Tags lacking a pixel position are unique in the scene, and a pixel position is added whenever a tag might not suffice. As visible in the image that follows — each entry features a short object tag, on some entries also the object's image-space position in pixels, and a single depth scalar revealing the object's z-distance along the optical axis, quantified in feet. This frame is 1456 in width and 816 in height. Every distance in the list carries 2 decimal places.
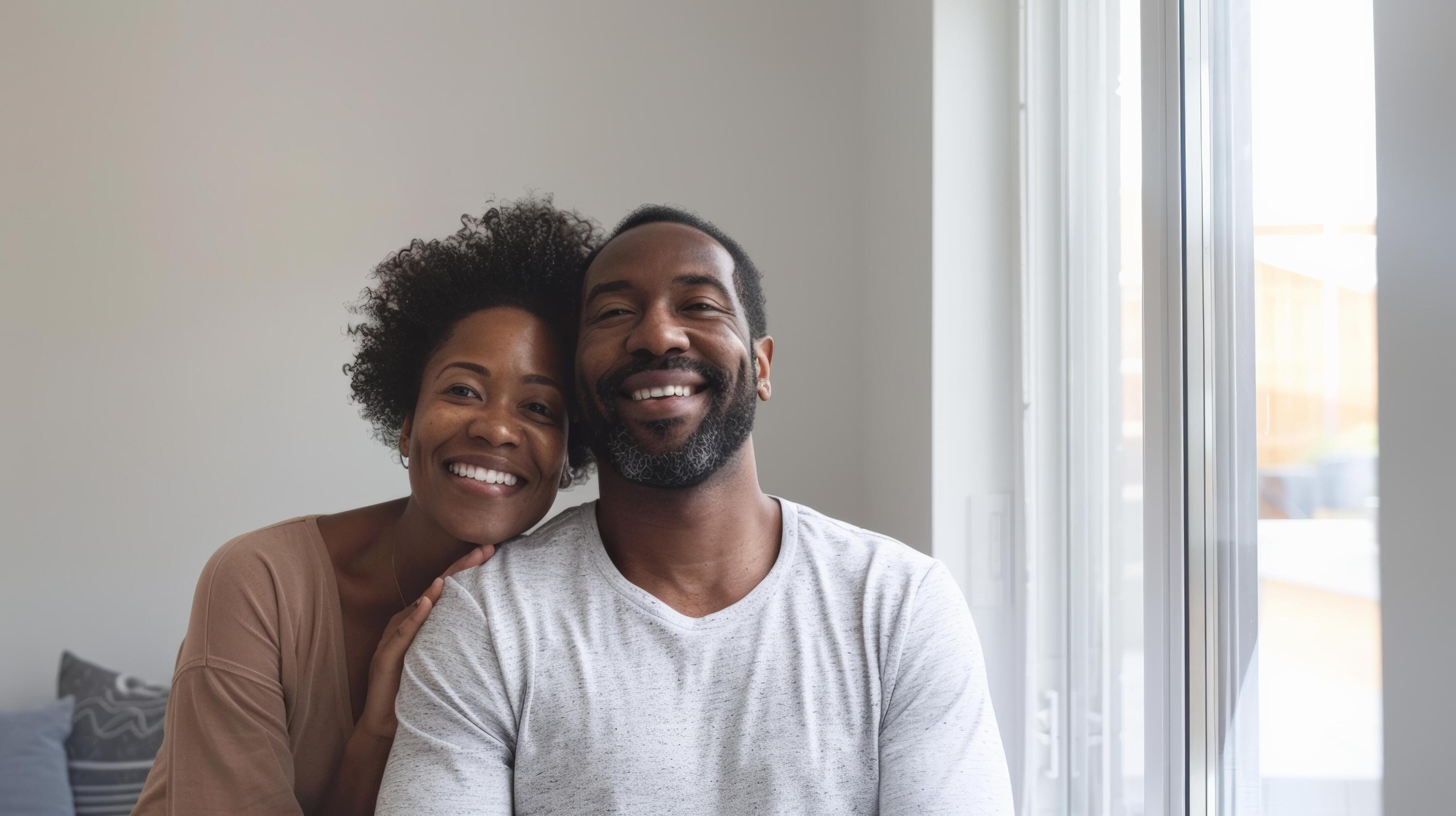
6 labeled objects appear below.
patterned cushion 6.52
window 3.11
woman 3.75
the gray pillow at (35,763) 6.21
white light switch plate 5.84
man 3.40
